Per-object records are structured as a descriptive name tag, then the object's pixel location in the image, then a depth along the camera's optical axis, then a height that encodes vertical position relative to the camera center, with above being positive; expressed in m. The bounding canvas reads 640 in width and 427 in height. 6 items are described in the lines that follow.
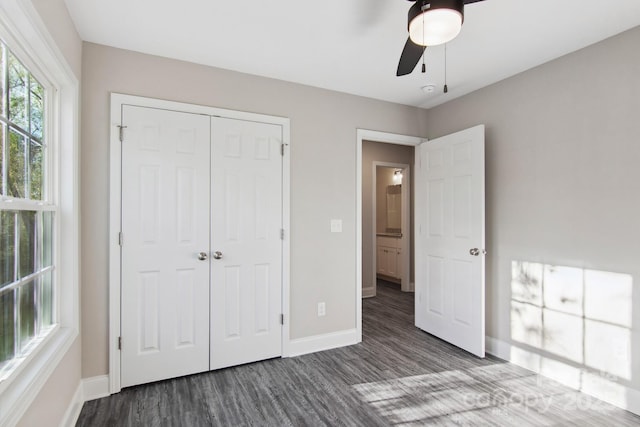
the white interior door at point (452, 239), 3.05 -0.24
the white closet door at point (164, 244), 2.48 -0.23
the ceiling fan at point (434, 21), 1.51 +0.91
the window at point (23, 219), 1.36 -0.02
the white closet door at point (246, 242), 2.78 -0.24
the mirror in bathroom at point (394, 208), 6.54 +0.13
